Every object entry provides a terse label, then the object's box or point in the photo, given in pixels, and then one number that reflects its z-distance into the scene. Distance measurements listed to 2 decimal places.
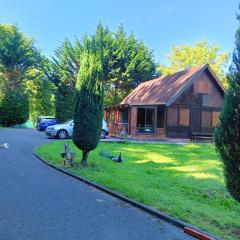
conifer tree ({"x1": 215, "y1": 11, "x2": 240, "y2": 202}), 4.16
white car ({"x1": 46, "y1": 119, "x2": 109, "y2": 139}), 18.48
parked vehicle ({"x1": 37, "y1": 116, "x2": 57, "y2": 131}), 26.32
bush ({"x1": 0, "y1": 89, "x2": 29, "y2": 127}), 32.35
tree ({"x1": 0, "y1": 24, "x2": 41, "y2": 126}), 32.57
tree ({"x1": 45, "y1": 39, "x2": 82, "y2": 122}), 31.92
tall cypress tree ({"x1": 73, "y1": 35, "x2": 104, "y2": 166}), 9.40
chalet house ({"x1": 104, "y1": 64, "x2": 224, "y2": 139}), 20.41
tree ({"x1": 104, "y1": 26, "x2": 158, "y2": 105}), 31.76
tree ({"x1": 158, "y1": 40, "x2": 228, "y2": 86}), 36.68
